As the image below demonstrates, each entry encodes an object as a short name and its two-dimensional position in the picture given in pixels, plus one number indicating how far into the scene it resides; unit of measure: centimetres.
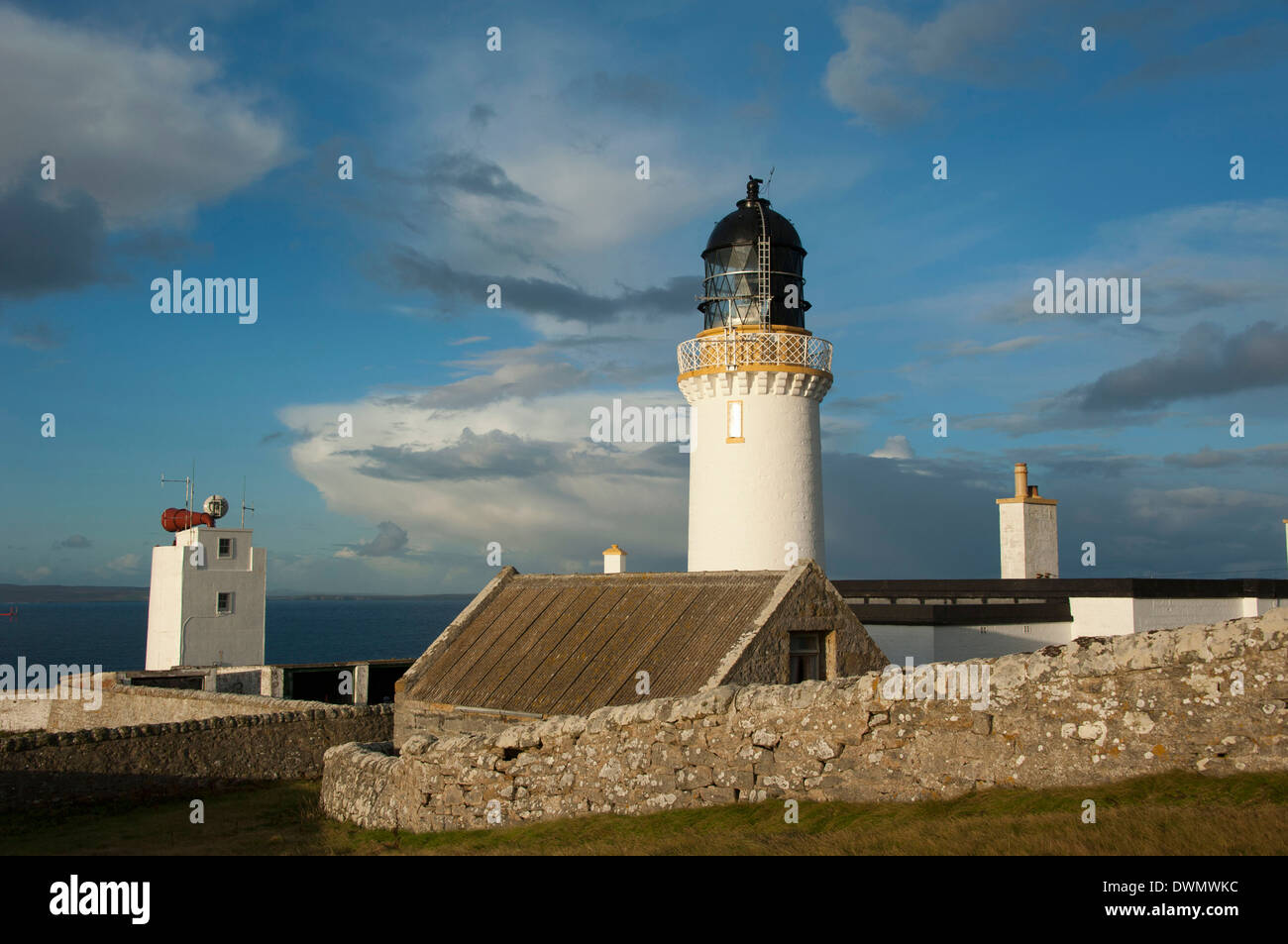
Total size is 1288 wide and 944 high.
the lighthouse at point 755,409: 2434
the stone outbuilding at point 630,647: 1666
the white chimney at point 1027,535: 2770
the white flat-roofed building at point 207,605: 4169
